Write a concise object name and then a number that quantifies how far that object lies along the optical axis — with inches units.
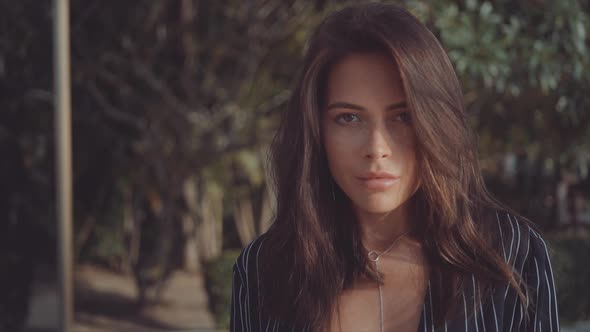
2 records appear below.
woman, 54.6
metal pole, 181.2
